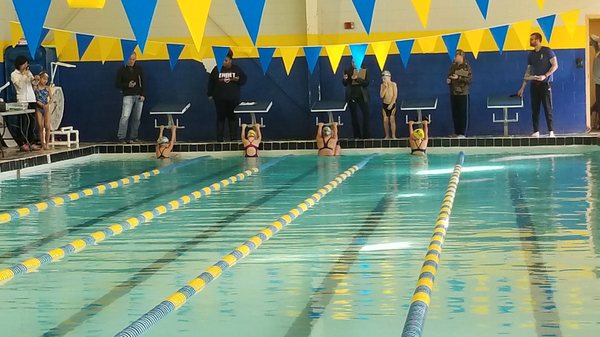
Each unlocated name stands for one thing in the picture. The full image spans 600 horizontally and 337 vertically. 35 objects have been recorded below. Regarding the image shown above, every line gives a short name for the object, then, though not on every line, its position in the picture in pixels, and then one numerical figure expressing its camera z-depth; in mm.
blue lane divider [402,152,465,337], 4867
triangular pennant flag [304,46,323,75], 14848
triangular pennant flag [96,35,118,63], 14980
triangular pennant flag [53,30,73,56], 14484
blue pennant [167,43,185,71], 14552
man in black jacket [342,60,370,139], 17156
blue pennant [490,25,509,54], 14391
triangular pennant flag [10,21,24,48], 13422
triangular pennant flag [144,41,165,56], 17578
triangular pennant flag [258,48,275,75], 13672
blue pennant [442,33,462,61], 14473
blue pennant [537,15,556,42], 13930
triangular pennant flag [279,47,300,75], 15523
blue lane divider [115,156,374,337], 4983
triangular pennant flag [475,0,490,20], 8706
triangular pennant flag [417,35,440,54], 16984
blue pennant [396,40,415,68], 15094
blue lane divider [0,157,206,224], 9500
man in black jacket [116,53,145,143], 17366
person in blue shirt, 16453
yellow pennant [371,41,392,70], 14523
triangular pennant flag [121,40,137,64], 14045
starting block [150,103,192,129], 17594
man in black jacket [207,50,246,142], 17156
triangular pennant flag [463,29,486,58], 15336
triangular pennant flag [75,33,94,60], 15008
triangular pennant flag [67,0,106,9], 7945
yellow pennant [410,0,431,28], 8680
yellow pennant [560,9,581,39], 14031
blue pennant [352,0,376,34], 9055
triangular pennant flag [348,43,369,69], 14398
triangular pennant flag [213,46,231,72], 12742
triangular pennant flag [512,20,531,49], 14371
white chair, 16844
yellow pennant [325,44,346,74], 15172
